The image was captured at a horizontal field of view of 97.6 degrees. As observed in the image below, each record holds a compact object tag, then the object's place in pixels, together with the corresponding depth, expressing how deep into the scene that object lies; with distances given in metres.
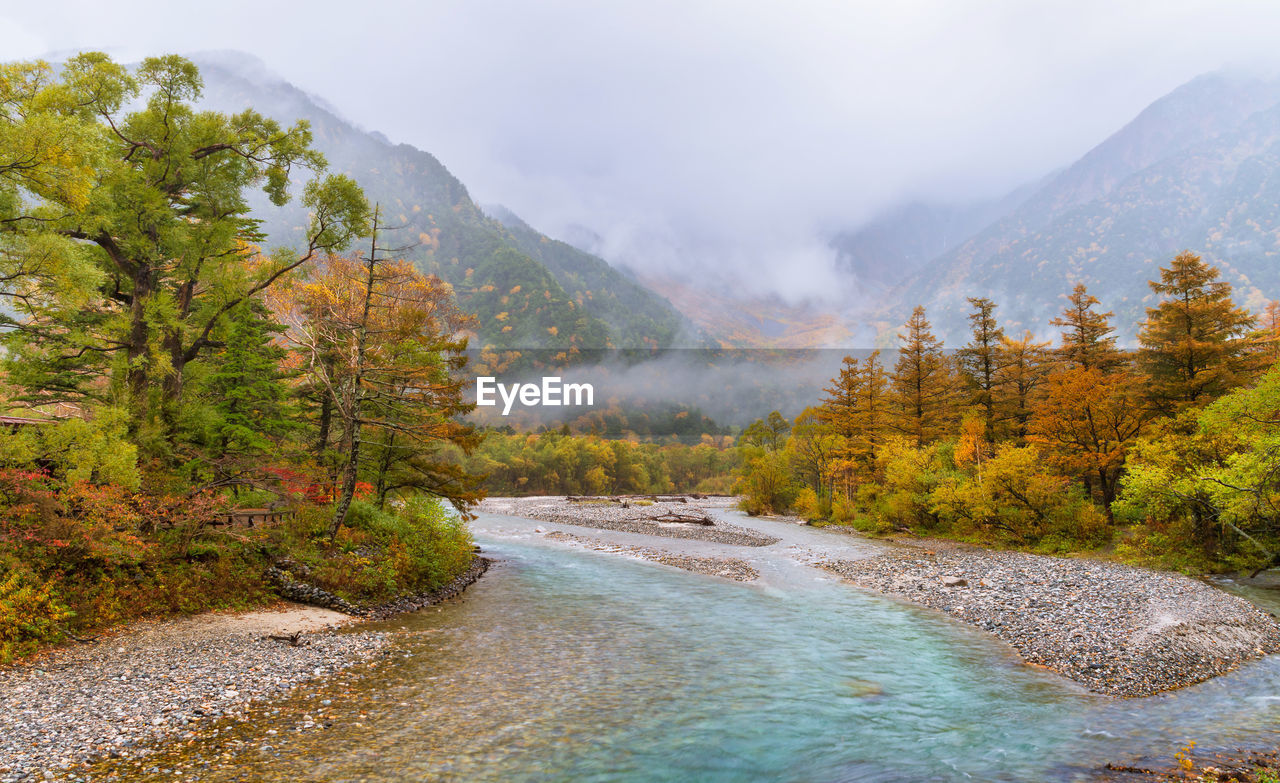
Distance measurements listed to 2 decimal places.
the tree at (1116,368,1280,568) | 21.55
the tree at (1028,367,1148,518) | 32.50
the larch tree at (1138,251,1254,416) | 31.72
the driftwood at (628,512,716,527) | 53.16
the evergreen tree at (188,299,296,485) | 22.10
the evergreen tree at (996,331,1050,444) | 44.03
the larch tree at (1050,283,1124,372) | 41.28
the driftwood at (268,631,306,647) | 15.41
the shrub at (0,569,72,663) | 12.59
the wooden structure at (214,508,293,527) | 20.72
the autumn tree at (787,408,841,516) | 58.33
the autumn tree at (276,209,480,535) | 21.83
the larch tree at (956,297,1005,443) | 46.03
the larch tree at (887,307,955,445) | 50.91
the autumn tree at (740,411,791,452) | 98.70
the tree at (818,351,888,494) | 53.12
